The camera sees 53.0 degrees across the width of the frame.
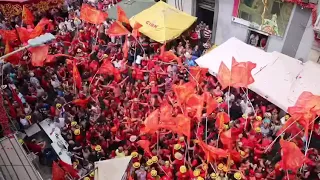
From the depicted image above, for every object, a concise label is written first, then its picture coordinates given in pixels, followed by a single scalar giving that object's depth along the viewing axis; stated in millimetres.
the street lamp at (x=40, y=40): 7905
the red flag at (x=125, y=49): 14641
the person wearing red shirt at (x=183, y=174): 9578
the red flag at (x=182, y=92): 11211
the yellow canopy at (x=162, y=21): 14820
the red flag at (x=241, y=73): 11109
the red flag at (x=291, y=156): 8695
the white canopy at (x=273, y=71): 11156
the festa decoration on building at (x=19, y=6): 16700
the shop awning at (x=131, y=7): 17312
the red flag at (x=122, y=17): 15312
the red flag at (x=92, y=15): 15453
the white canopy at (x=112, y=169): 8000
